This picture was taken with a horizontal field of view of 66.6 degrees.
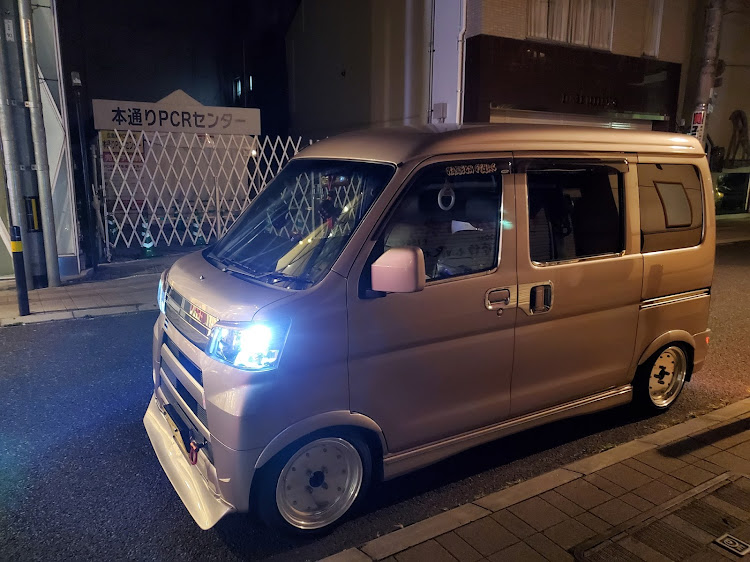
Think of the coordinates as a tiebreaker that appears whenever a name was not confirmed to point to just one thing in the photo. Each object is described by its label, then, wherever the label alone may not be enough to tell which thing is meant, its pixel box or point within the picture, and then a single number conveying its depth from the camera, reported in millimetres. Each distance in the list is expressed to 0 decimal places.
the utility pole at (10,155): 7613
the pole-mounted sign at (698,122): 11758
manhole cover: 2820
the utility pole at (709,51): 12977
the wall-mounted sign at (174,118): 10383
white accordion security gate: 10922
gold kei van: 2811
